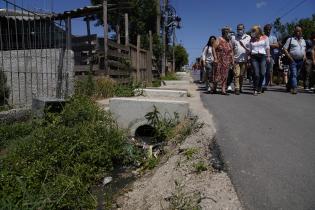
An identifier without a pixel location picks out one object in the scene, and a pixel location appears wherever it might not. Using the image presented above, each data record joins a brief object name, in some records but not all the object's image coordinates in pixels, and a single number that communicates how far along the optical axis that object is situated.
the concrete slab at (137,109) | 3.91
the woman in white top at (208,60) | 6.13
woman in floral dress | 5.58
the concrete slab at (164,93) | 5.31
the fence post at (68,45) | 5.18
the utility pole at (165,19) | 17.85
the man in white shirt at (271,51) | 6.29
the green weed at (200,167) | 2.25
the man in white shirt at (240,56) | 5.81
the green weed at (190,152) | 2.56
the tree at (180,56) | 34.80
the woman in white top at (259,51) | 5.58
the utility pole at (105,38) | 6.24
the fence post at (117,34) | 8.52
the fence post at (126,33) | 8.13
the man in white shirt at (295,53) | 5.93
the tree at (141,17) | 19.85
